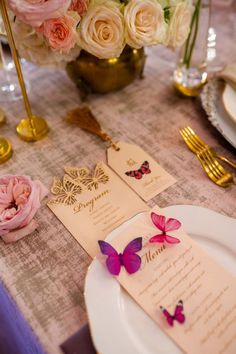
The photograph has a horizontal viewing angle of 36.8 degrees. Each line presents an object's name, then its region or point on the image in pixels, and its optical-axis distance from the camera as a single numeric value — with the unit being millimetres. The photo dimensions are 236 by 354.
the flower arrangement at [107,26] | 653
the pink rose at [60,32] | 642
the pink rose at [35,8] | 568
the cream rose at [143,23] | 674
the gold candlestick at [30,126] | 774
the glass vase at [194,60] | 853
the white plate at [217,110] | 778
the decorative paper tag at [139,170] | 721
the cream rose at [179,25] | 723
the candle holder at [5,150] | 783
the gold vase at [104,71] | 842
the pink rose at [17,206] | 627
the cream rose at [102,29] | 674
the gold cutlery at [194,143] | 771
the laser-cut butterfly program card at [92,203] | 655
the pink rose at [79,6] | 655
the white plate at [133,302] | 495
